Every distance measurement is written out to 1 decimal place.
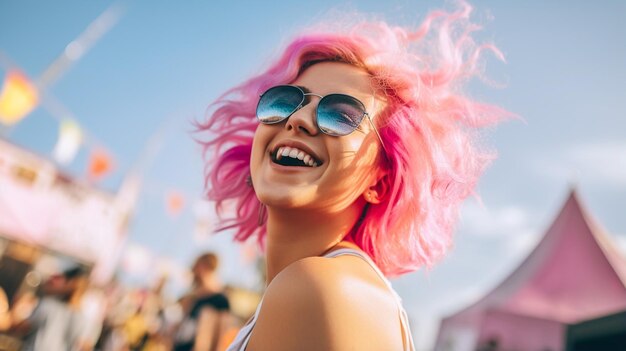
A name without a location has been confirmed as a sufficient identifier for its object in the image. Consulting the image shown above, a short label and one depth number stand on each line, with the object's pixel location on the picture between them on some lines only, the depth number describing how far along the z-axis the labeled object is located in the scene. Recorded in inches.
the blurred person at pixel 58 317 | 159.0
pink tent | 277.9
